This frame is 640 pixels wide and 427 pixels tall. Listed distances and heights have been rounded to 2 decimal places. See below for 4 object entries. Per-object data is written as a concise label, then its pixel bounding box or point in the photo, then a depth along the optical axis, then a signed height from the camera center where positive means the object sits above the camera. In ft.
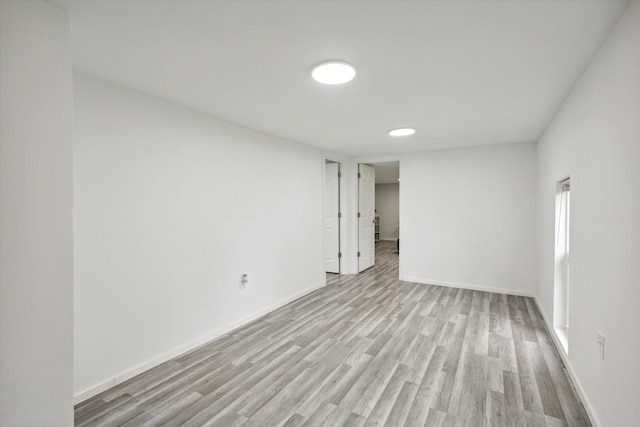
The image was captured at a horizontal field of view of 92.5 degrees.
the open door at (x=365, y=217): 20.29 -0.57
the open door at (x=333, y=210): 19.54 -0.15
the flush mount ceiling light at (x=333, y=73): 6.64 +3.08
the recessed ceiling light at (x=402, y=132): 12.30 +3.17
